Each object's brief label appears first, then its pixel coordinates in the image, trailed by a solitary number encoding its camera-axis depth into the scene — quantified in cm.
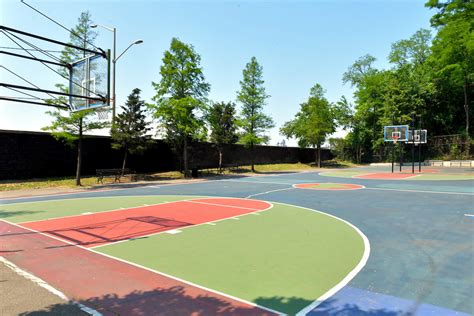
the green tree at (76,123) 2086
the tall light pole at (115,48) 2059
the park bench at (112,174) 2367
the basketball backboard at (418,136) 3856
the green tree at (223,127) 3272
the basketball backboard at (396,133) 3554
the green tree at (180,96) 2701
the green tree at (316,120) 4359
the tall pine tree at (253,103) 3525
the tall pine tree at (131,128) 2570
